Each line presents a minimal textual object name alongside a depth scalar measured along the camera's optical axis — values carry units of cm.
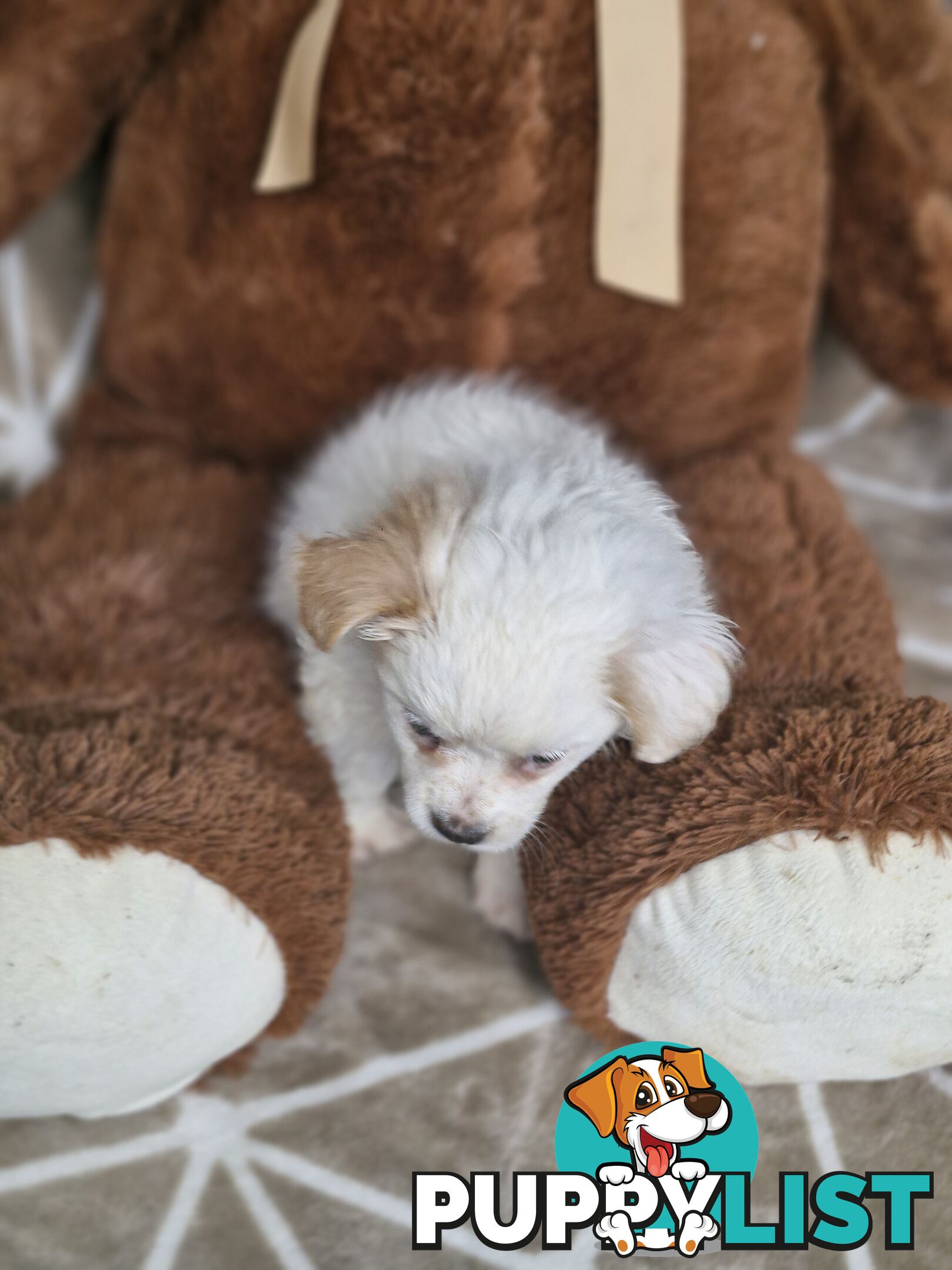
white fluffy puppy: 41
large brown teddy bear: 42
